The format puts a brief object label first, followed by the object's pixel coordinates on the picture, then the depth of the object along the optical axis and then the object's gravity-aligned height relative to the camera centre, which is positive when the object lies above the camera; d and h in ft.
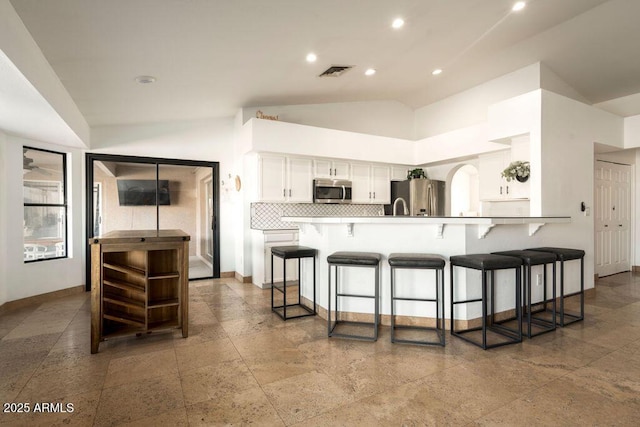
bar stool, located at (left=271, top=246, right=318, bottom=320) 11.64 -2.15
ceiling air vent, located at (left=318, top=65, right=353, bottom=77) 14.08 +6.27
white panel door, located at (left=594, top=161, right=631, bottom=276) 19.12 -0.42
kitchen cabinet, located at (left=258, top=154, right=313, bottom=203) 16.66 +1.80
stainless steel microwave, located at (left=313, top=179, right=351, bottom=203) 18.11 +1.23
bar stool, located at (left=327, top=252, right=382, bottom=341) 9.68 -1.55
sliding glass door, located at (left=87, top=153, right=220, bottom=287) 16.63 +0.76
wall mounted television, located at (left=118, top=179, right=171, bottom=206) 17.03 +1.14
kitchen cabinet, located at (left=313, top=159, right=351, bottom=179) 18.29 +2.49
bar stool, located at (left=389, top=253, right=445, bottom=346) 9.27 -1.57
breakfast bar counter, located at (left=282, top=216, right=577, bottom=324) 10.32 -0.93
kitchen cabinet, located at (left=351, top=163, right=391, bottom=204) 19.69 +1.78
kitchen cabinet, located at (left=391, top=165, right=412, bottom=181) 21.06 +2.60
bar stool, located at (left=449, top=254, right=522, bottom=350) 9.02 -2.27
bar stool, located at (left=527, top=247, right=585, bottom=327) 11.03 -1.58
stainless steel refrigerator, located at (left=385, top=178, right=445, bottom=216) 20.33 +0.99
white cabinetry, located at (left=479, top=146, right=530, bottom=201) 16.69 +1.87
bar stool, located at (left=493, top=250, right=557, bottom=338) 10.04 -2.14
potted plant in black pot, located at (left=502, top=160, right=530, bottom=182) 13.76 +1.70
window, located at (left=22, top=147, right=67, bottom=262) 14.38 +0.47
